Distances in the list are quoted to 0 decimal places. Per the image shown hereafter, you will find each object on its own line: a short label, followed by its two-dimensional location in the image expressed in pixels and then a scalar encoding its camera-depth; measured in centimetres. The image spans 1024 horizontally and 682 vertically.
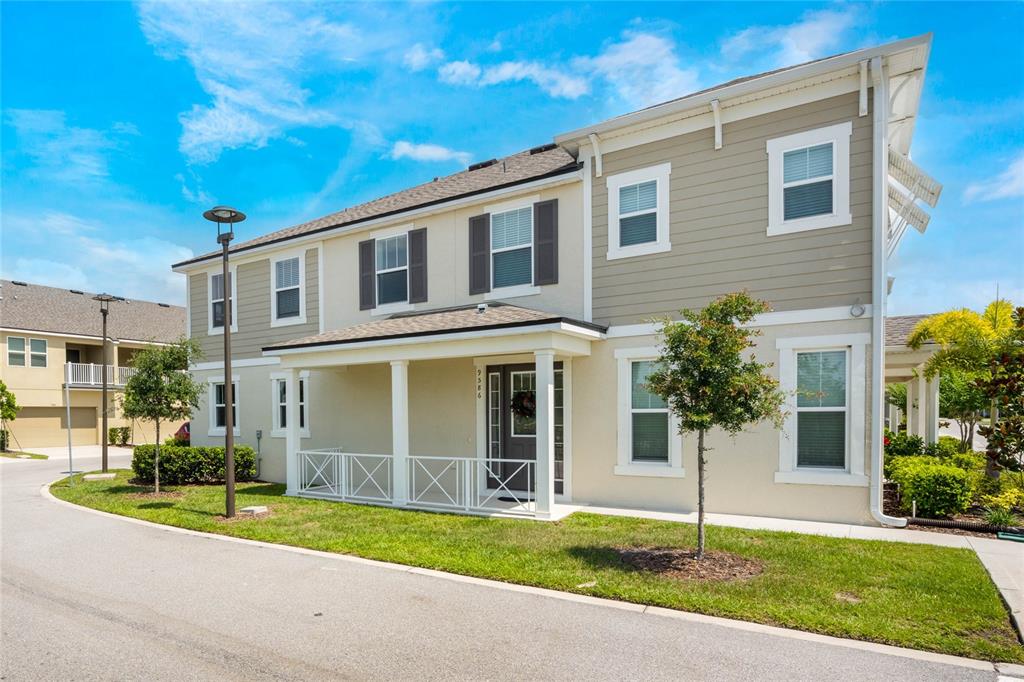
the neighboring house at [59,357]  2689
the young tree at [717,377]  630
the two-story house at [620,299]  848
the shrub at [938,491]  859
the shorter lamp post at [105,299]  1514
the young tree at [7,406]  2444
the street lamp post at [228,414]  969
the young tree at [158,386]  1234
